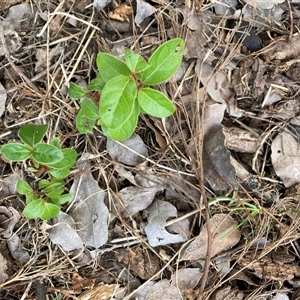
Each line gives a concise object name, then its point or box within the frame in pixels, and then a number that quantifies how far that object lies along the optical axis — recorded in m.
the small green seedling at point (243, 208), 0.40
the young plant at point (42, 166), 0.36
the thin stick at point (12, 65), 0.37
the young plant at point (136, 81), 0.33
